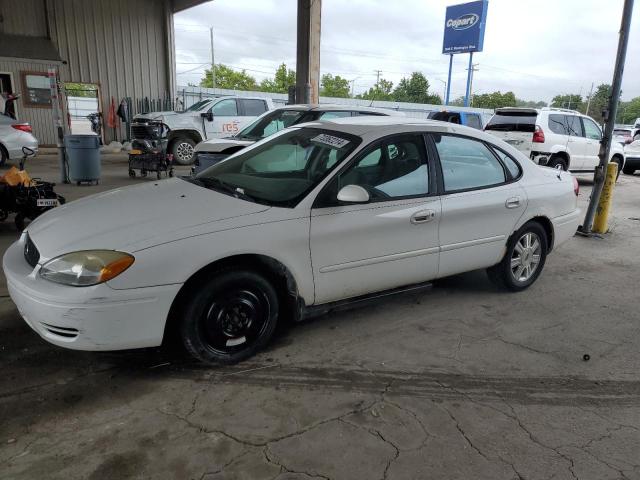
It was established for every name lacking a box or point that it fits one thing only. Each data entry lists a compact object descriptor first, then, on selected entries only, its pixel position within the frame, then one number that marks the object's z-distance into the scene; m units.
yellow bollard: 7.26
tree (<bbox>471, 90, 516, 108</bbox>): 75.56
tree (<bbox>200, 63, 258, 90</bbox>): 77.69
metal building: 15.59
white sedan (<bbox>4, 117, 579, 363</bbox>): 2.71
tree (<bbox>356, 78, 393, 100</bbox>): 81.44
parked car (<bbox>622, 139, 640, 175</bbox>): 16.19
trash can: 9.53
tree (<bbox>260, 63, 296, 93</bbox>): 67.87
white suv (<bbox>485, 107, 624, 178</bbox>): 11.66
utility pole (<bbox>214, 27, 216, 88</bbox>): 67.44
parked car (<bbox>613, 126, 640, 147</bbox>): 25.17
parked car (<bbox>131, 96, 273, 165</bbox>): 13.31
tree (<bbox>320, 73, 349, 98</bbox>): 78.71
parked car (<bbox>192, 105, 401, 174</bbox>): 7.82
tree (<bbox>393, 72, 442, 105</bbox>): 74.18
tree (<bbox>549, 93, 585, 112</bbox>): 94.44
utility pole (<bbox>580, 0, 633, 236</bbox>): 6.61
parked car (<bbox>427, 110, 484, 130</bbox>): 16.50
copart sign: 40.62
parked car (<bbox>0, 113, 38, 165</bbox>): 11.73
